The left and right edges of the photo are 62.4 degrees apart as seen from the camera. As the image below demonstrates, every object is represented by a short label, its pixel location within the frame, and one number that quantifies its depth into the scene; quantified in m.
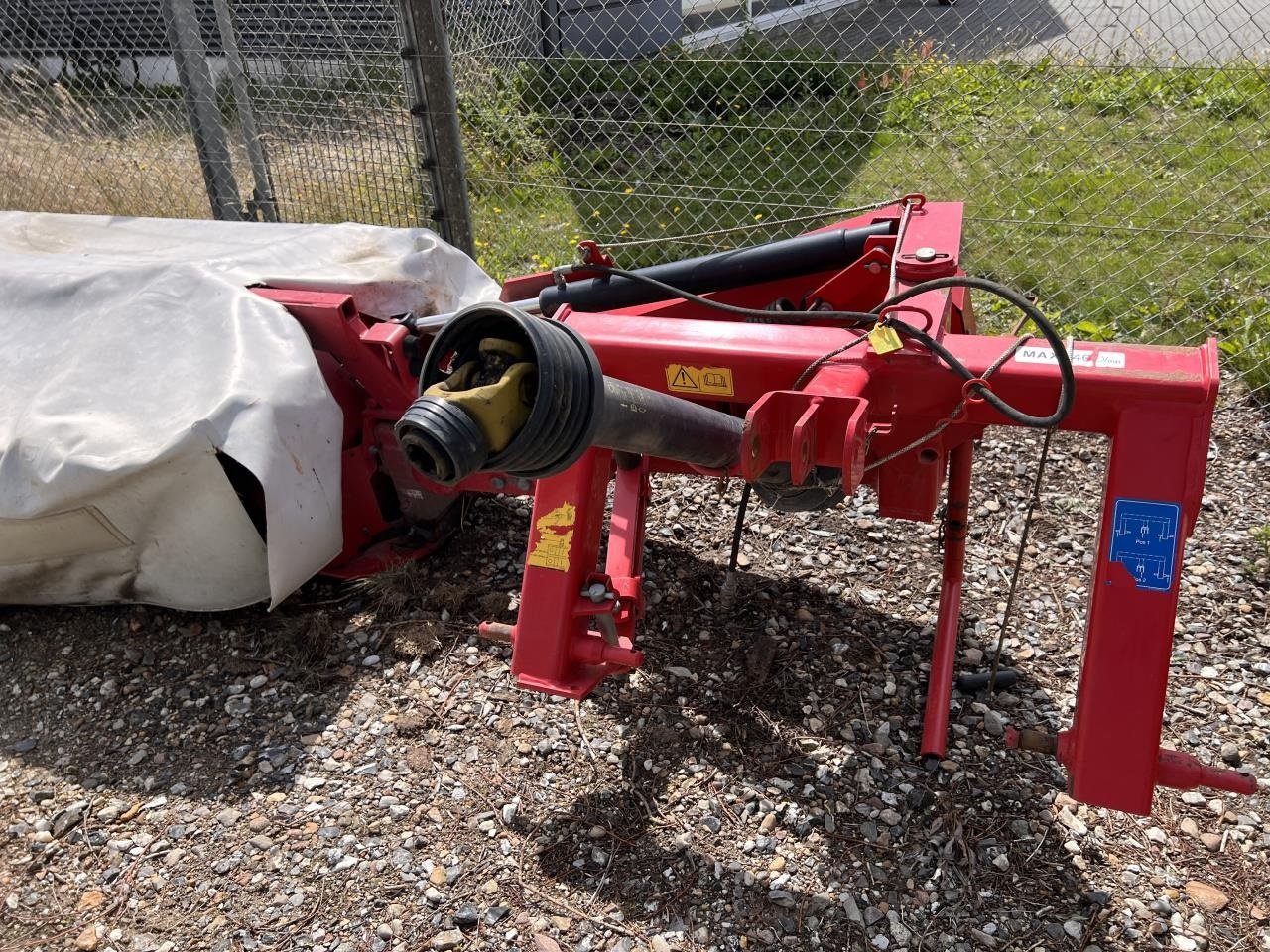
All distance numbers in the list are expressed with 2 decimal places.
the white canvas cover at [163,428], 2.56
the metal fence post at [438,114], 3.97
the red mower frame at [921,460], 1.79
